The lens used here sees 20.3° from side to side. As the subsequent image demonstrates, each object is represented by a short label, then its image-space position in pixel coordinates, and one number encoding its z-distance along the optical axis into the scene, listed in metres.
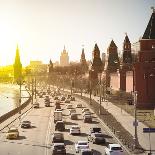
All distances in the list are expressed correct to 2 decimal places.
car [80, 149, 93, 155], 35.88
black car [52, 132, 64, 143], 42.72
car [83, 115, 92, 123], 60.50
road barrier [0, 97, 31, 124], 63.72
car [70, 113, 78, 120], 65.06
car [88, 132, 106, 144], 42.84
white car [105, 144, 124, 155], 35.88
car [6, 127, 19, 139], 46.31
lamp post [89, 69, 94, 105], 130.50
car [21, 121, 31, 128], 55.47
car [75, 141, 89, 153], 38.05
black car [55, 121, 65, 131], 52.59
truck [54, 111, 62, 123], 61.19
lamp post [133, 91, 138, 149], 39.54
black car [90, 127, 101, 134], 47.97
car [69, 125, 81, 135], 49.19
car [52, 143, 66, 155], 36.84
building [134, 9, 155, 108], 75.44
